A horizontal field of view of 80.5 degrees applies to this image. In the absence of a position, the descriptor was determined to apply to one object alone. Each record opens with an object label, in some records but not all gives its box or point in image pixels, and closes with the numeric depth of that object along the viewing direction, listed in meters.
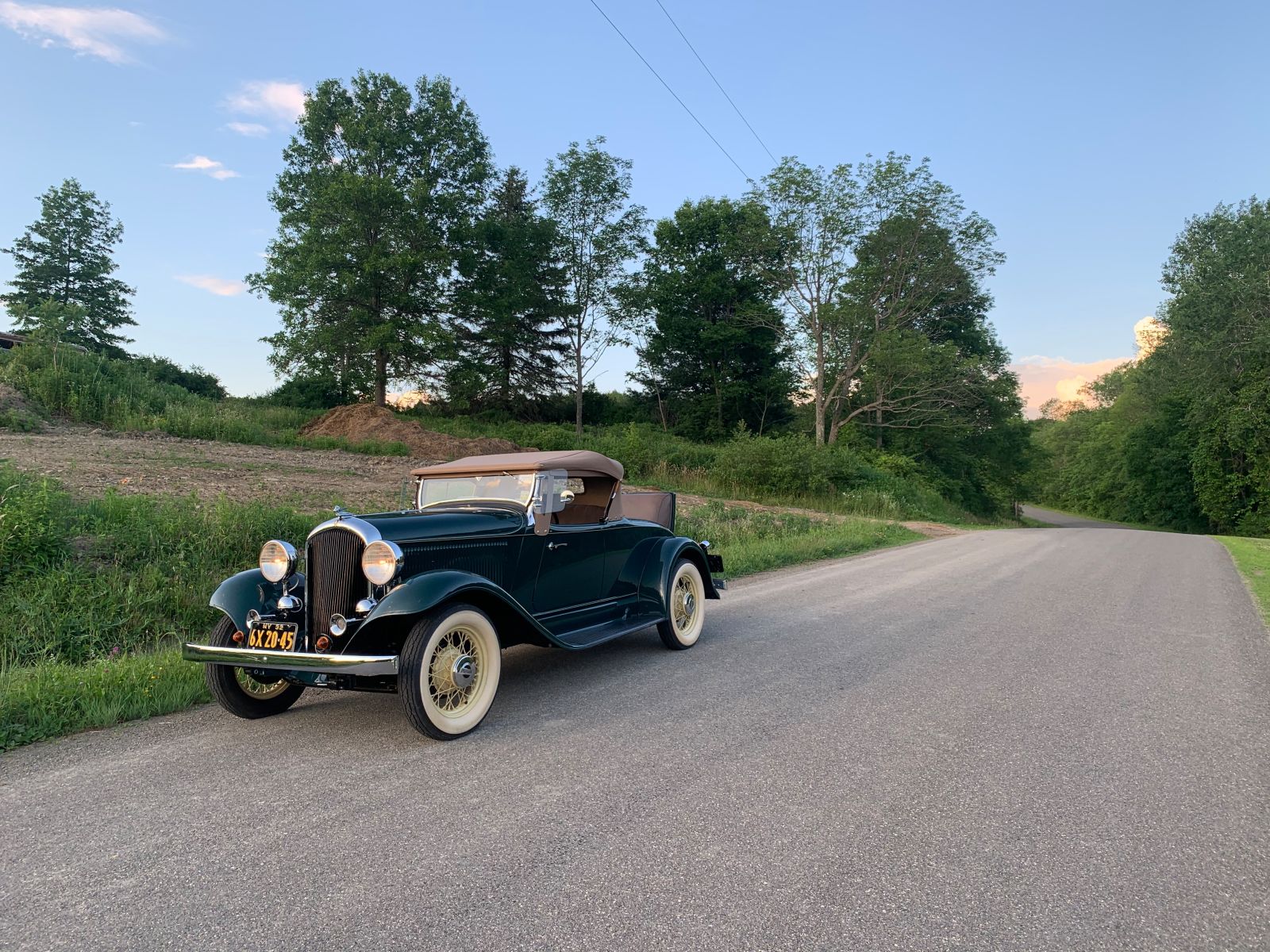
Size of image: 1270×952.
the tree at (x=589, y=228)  40.34
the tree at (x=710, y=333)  44.25
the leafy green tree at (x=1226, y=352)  35.38
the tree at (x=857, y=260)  37.19
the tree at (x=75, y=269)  41.56
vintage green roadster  4.19
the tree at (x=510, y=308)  36.34
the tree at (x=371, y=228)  30.77
